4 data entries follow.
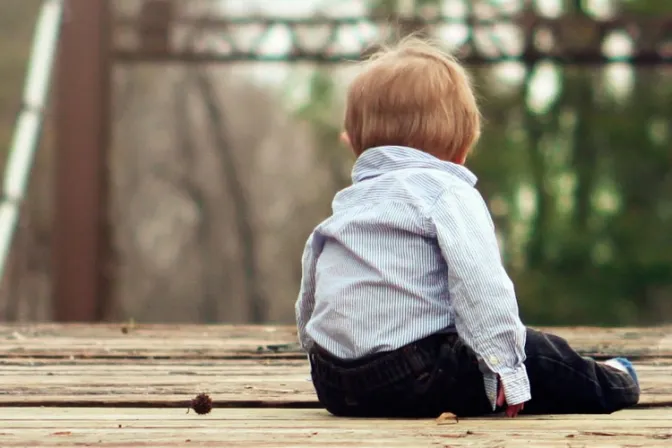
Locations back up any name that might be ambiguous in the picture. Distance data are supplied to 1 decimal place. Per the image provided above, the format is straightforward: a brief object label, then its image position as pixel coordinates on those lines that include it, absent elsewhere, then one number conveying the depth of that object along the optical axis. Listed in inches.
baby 203.8
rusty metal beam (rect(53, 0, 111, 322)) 770.8
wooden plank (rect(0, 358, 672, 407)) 238.1
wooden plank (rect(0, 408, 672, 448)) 178.1
